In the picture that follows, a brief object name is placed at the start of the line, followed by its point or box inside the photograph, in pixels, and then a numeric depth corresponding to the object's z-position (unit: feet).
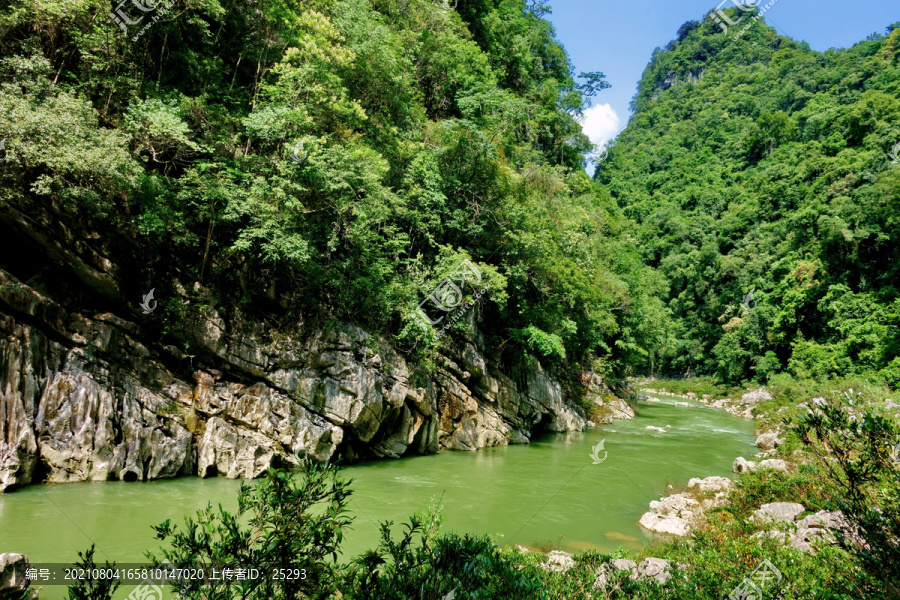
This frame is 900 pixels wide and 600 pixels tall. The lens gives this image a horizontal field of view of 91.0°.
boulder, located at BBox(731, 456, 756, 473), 39.41
